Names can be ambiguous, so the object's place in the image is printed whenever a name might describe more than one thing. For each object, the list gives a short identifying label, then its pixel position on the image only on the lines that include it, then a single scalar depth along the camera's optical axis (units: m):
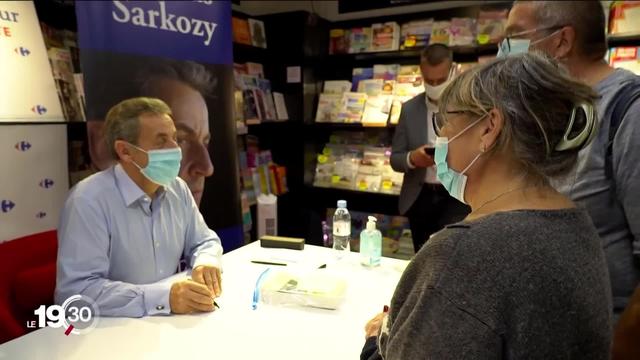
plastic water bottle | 2.09
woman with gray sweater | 0.71
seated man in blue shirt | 1.50
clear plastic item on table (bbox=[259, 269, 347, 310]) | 1.53
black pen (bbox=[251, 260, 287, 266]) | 1.98
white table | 1.24
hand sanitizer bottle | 1.96
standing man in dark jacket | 3.02
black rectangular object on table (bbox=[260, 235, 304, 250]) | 2.22
